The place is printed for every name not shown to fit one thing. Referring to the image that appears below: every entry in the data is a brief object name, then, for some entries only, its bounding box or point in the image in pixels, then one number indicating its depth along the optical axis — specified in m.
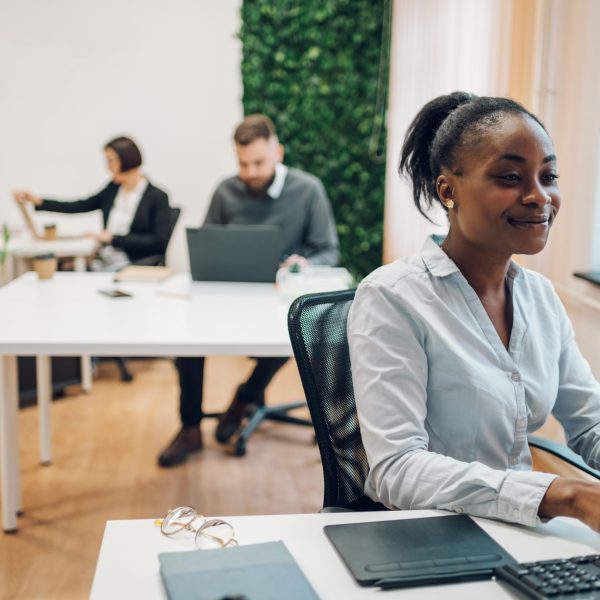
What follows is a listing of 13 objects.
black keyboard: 0.97
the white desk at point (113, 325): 2.30
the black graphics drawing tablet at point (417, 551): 1.03
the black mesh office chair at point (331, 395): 1.52
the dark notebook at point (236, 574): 0.98
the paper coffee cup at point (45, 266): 3.17
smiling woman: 1.31
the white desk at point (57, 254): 4.26
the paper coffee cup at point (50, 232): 3.89
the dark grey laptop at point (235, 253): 2.91
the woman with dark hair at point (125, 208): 4.26
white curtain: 3.37
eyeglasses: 1.13
